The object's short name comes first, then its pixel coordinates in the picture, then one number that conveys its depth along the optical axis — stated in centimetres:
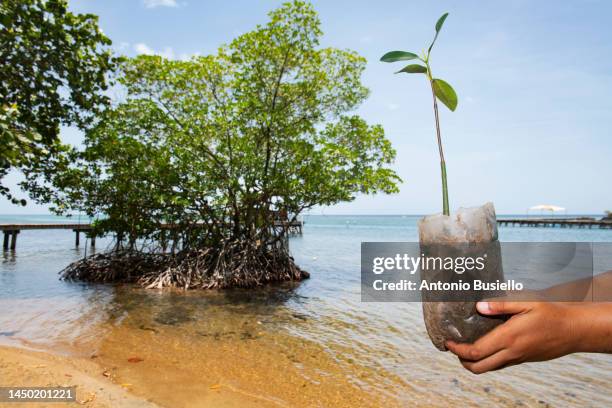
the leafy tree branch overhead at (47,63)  598
